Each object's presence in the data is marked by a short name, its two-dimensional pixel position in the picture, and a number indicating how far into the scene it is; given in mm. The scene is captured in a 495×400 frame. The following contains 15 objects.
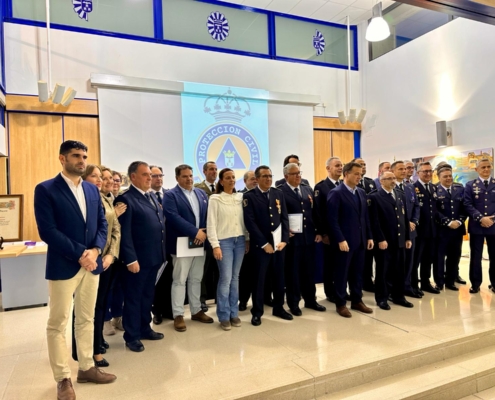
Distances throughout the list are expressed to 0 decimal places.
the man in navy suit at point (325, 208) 3795
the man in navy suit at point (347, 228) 3514
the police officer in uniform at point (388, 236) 3736
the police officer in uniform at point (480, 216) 4109
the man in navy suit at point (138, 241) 2816
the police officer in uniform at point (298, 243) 3586
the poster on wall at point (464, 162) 6066
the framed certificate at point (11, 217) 4469
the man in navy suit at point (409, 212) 3930
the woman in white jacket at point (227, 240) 3211
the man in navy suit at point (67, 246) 2109
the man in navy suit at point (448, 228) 4285
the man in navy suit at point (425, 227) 4191
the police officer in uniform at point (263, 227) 3285
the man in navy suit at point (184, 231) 3223
